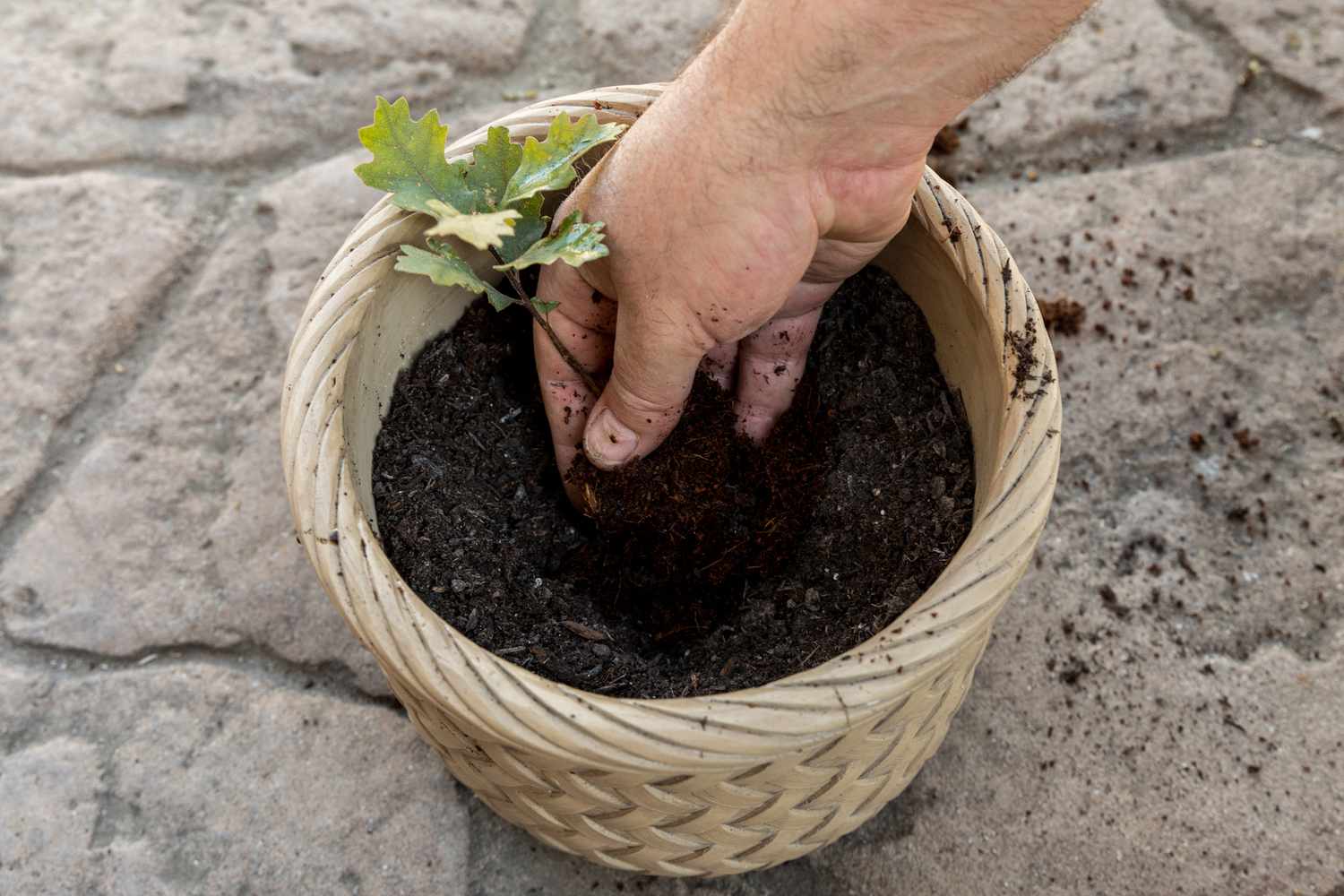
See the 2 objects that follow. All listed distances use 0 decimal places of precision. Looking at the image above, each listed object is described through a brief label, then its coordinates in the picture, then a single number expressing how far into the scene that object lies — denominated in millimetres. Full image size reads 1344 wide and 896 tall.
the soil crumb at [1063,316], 770
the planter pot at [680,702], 577
